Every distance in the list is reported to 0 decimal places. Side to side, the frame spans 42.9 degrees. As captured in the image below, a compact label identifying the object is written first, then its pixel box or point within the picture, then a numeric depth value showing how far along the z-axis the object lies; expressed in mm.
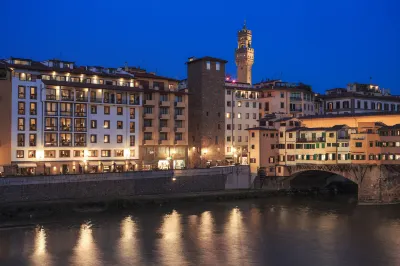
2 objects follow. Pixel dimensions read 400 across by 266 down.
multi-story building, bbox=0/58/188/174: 59406
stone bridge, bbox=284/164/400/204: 60178
